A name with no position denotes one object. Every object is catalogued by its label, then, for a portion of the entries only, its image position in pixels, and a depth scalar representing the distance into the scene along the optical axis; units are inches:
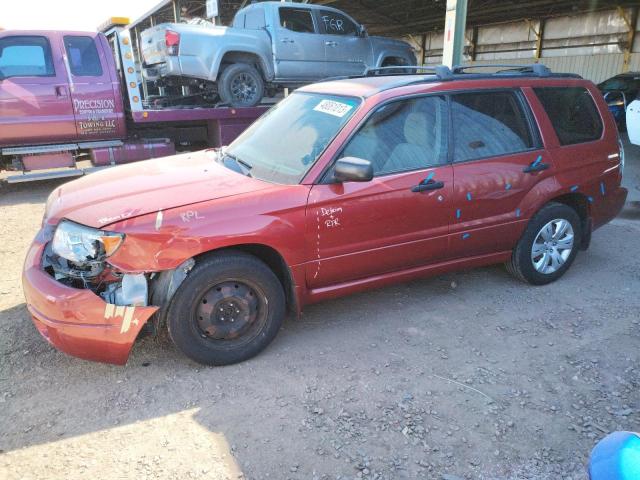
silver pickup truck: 330.3
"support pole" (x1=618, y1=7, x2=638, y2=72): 690.8
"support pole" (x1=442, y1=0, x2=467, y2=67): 301.6
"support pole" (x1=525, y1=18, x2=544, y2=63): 824.9
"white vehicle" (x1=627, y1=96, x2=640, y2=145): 312.8
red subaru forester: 111.1
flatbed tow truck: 275.0
